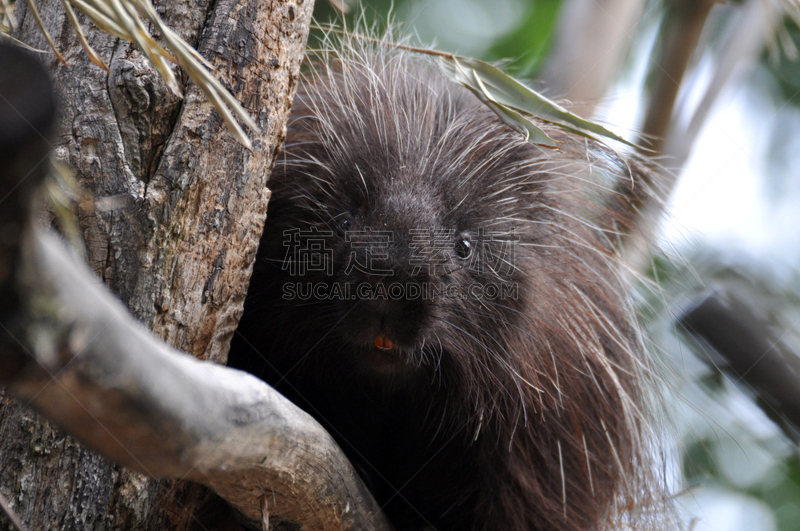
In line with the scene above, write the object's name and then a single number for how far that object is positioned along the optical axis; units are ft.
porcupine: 8.97
